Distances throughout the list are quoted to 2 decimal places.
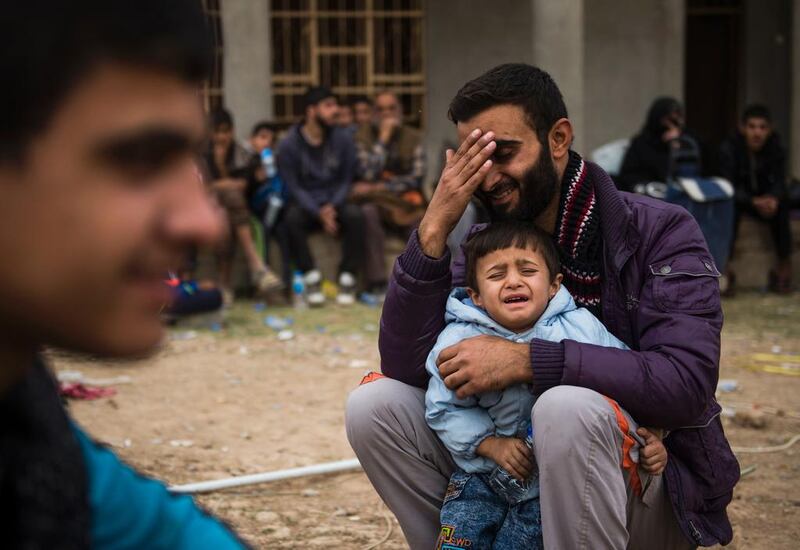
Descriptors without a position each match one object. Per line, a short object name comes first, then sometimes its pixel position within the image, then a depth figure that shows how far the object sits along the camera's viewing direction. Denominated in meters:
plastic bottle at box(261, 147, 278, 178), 10.03
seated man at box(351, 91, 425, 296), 10.02
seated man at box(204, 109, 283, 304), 9.59
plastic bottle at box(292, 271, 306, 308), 9.45
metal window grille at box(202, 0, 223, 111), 12.97
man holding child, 2.67
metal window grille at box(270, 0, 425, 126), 13.27
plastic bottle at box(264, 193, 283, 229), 9.88
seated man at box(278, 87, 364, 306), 9.80
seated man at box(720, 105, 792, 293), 10.05
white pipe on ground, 4.31
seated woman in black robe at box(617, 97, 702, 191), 9.47
